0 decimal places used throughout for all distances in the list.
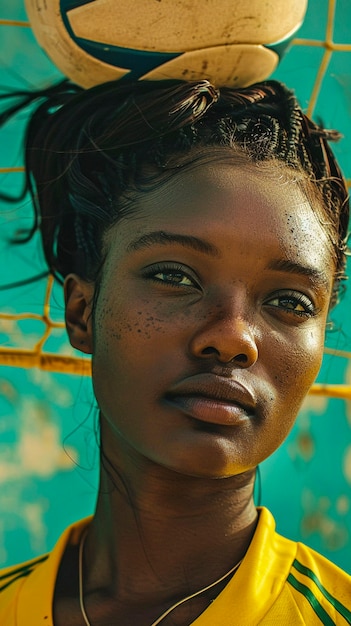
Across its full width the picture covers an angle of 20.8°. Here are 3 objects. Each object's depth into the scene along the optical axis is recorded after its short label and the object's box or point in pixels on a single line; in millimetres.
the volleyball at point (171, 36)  1467
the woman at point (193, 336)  1317
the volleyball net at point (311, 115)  2104
